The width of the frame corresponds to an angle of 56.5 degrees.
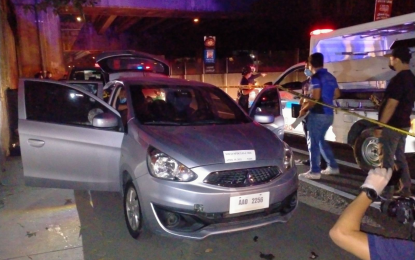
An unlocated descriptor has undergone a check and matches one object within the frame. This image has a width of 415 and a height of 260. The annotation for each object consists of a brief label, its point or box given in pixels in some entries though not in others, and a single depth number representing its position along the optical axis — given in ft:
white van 20.02
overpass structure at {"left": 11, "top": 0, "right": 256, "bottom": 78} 46.14
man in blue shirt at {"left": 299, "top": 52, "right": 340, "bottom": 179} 18.67
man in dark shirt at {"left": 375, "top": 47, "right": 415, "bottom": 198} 14.35
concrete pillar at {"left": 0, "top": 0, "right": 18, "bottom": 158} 23.07
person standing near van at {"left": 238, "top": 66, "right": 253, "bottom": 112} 35.09
